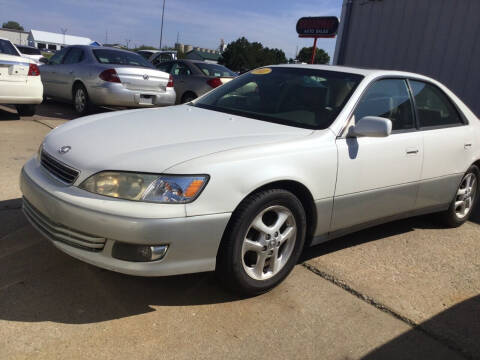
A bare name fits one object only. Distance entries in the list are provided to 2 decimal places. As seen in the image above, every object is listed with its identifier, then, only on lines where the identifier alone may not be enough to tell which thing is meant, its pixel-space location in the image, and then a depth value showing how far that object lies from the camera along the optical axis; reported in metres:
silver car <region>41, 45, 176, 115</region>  8.28
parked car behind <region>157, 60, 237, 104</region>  9.95
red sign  11.70
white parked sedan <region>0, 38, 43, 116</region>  7.12
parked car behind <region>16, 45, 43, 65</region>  19.11
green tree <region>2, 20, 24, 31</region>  143.15
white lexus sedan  2.39
